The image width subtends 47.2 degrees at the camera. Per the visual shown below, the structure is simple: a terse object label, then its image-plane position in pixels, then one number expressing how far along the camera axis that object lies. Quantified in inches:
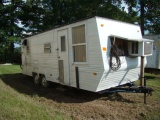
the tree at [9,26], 975.0
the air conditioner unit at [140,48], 263.9
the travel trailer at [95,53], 237.6
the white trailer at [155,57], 427.5
